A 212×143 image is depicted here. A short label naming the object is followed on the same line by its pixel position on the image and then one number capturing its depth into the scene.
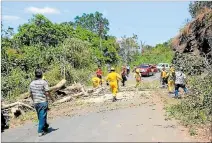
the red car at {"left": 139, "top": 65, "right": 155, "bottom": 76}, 50.34
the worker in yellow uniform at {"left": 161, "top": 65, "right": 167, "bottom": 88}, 26.66
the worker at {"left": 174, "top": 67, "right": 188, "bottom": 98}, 19.11
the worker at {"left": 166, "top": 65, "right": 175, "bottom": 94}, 22.11
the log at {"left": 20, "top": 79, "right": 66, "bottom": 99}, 19.06
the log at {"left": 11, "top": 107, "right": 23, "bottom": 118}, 15.19
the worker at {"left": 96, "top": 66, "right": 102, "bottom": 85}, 29.51
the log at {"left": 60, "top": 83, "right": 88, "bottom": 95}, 21.31
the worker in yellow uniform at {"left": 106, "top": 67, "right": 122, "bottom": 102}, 18.25
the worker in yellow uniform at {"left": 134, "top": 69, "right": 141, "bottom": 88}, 27.59
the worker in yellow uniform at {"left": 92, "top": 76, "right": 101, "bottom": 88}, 25.29
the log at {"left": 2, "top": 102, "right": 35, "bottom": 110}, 15.52
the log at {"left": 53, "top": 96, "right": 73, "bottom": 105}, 19.00
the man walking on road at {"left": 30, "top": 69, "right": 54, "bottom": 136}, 10.84
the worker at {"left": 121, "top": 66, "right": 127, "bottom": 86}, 29.69
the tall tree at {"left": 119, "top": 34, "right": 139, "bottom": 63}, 90.12
